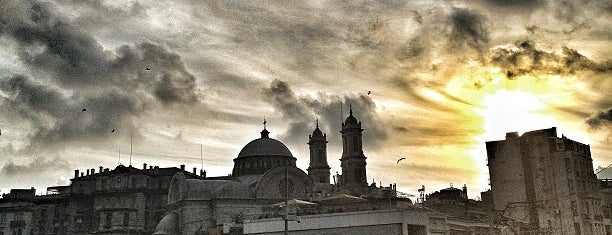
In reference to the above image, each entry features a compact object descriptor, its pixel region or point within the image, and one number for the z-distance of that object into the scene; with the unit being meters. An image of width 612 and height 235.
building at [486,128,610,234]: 82.75
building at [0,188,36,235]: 101.56
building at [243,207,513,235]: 56.47
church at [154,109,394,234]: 79.88
